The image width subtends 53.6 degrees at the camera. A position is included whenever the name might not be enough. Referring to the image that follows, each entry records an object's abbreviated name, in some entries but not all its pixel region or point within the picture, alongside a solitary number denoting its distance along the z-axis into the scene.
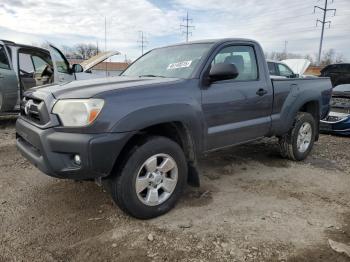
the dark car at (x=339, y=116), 7.25
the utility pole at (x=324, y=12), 41.81
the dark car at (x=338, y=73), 8.46
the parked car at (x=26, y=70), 7.30
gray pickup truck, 2.97
